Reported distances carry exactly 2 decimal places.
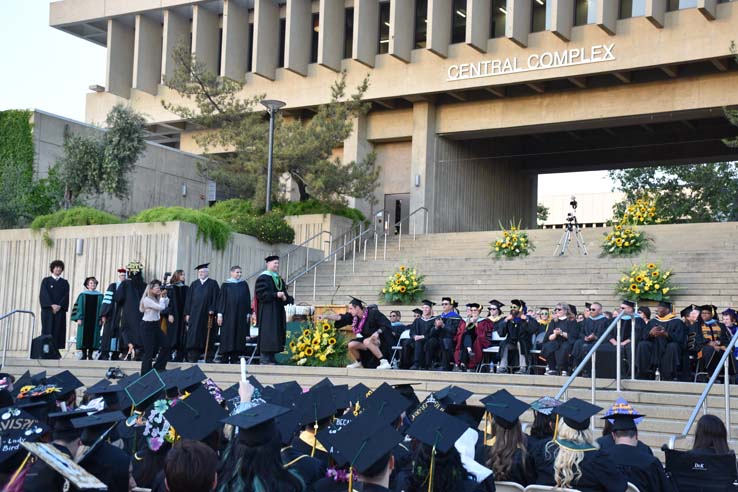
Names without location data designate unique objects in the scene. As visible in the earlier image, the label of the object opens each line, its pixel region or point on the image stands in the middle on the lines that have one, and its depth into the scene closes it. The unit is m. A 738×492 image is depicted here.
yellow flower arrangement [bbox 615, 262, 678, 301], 19.06
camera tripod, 22.49
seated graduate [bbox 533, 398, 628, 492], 5.73
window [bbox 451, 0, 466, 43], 29.67
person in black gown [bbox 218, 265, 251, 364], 15.35
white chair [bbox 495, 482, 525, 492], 5.69
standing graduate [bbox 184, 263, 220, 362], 15.84
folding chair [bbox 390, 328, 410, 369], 16.36
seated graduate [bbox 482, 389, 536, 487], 6.04
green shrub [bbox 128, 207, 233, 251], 20.08
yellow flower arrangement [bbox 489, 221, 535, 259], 22.95
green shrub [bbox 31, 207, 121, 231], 20.88
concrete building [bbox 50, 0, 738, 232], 25.64
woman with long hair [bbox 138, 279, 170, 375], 13.59
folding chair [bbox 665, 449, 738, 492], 6.39
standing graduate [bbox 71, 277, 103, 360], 17.30
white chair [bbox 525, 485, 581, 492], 5.56
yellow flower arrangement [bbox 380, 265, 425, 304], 21.33
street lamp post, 22.48
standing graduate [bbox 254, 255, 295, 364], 14.63
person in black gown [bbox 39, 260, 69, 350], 16.70
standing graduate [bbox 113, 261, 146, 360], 16.00
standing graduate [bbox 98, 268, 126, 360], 16.69
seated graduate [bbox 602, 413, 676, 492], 6.08
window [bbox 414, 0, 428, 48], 30.02
